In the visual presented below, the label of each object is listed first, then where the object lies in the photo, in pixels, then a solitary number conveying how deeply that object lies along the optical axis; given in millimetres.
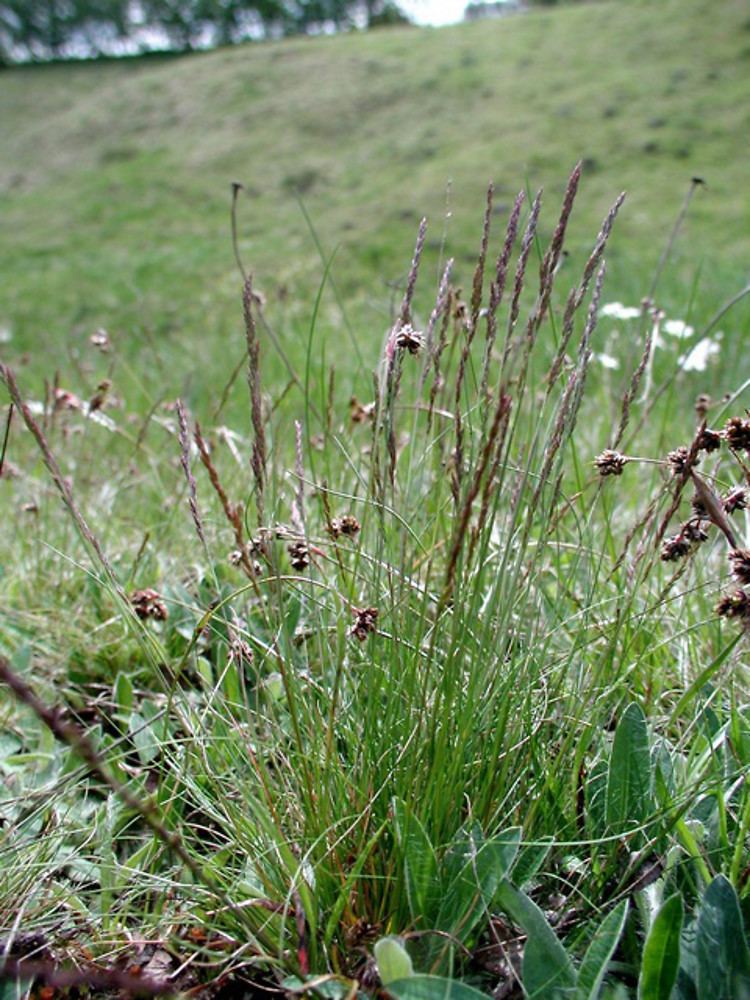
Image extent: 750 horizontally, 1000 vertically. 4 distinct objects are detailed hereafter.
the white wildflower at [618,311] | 595
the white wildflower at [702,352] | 586
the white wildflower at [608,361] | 545
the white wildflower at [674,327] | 592
